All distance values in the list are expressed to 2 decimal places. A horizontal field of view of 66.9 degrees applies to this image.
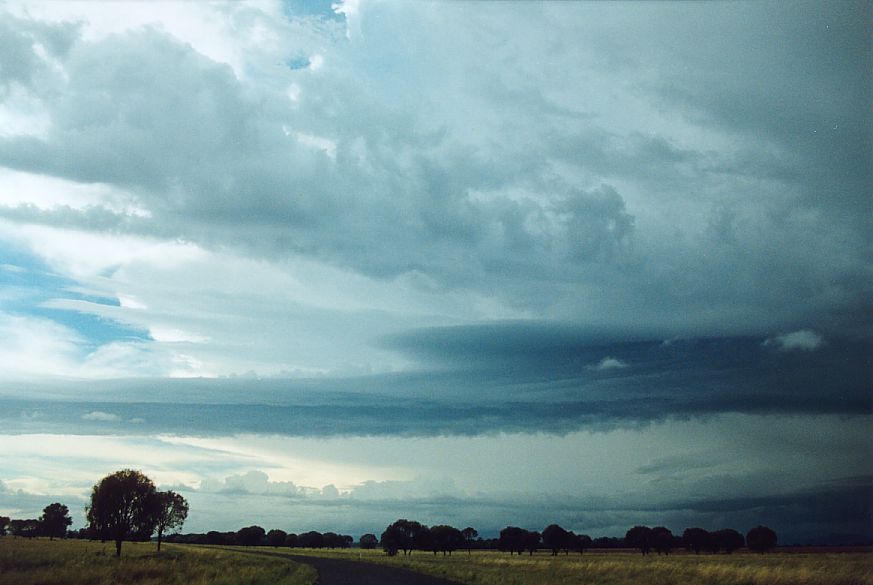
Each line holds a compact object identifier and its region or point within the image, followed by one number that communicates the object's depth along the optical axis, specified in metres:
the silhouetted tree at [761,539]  141.62
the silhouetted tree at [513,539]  173.80
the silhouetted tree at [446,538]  168.50
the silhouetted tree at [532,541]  172.93
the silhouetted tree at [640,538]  154.12
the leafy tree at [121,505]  73.62
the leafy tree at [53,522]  145.00
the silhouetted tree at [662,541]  155.75
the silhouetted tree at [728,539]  150.38
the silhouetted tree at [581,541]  175.88
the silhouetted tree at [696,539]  151.75
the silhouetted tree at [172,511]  100.31
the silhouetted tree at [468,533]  179.25
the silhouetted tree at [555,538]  172.73
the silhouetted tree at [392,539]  161.62
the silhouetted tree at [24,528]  143.50
